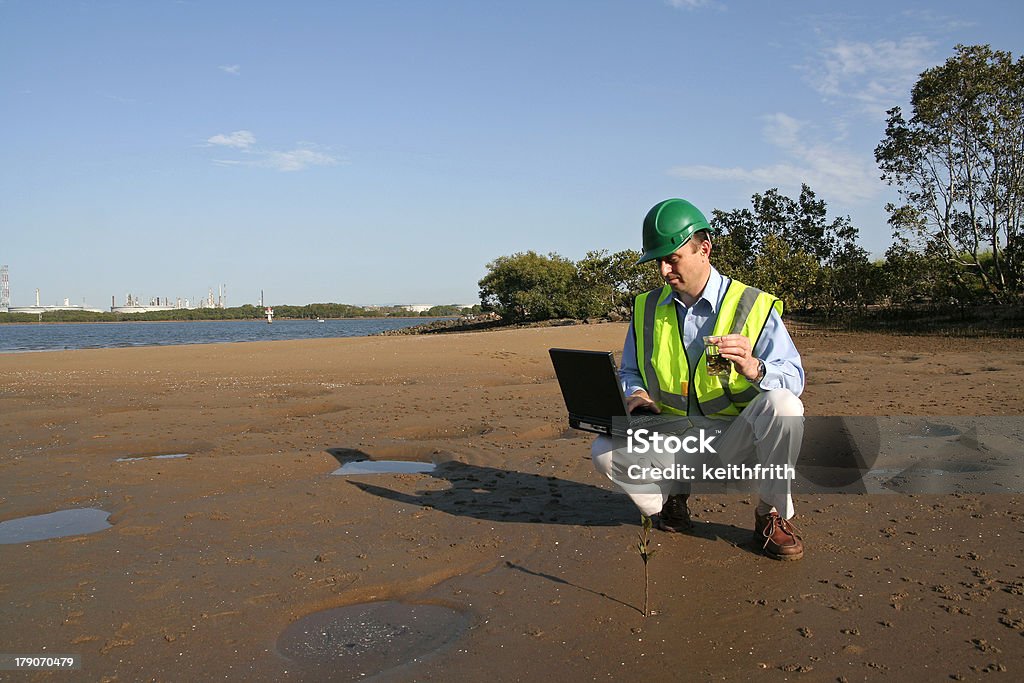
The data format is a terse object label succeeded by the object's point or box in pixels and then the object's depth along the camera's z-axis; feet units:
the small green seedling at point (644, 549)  11.93
